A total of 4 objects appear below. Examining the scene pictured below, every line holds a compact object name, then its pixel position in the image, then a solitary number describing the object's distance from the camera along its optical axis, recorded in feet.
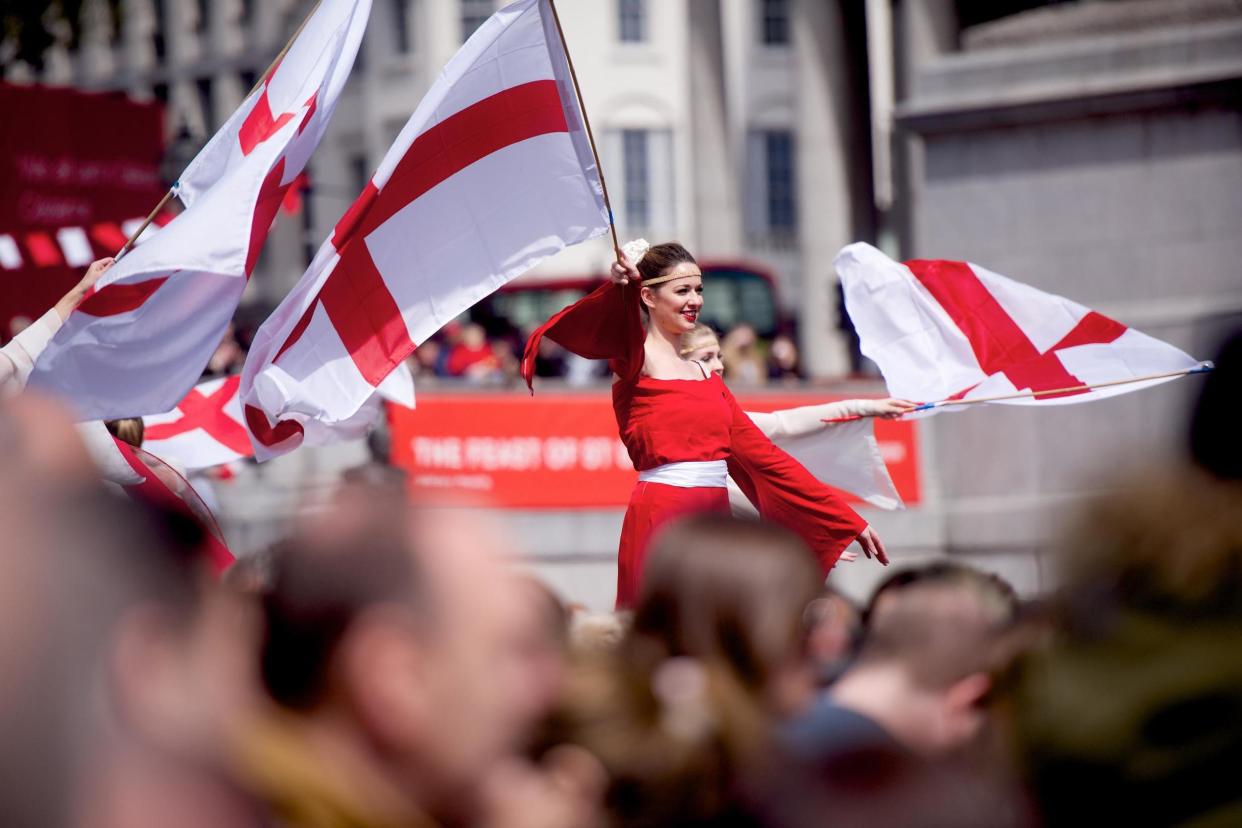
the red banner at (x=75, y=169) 103.91
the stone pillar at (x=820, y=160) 192.95
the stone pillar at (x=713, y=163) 252.83
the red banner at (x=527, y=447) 81.41
